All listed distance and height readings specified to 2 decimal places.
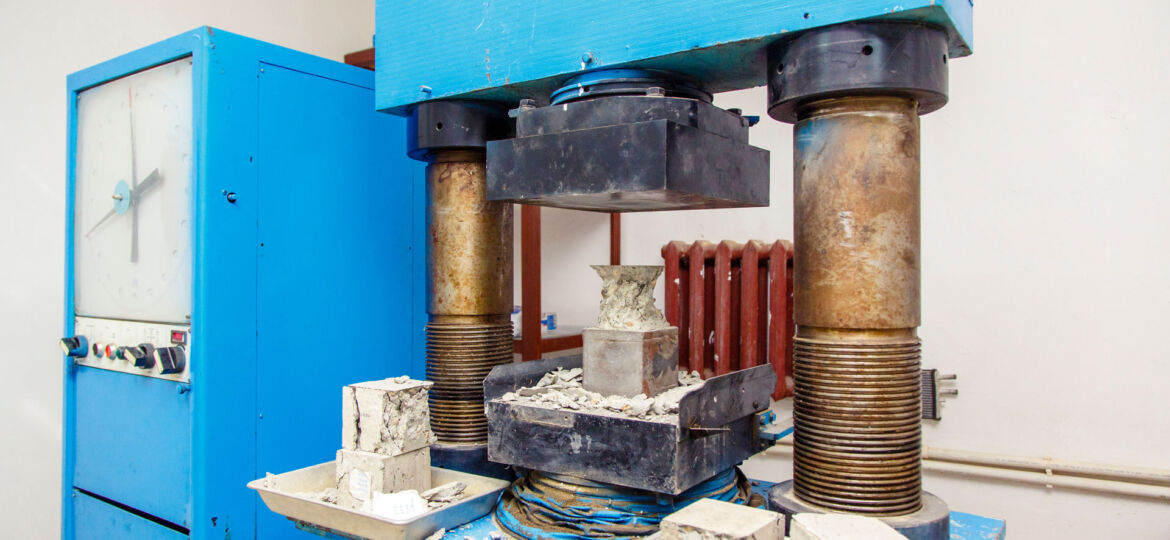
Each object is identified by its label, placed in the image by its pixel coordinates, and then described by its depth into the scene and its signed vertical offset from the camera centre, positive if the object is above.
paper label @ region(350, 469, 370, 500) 1.38 -0.41
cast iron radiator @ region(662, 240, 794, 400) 2.66 -0.13
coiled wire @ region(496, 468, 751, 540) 1.29 -0.43
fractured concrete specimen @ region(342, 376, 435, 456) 1.38 -0.28
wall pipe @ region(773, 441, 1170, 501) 2.20 -0.65
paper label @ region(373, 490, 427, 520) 1.33 -0.43
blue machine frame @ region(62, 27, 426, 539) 1.67 -0.07
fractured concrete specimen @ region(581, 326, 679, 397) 1.37 -0.17
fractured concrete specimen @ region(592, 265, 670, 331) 1.41 -0.05
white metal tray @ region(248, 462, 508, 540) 1.28 -0.45
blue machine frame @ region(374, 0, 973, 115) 1.18 +0.43
